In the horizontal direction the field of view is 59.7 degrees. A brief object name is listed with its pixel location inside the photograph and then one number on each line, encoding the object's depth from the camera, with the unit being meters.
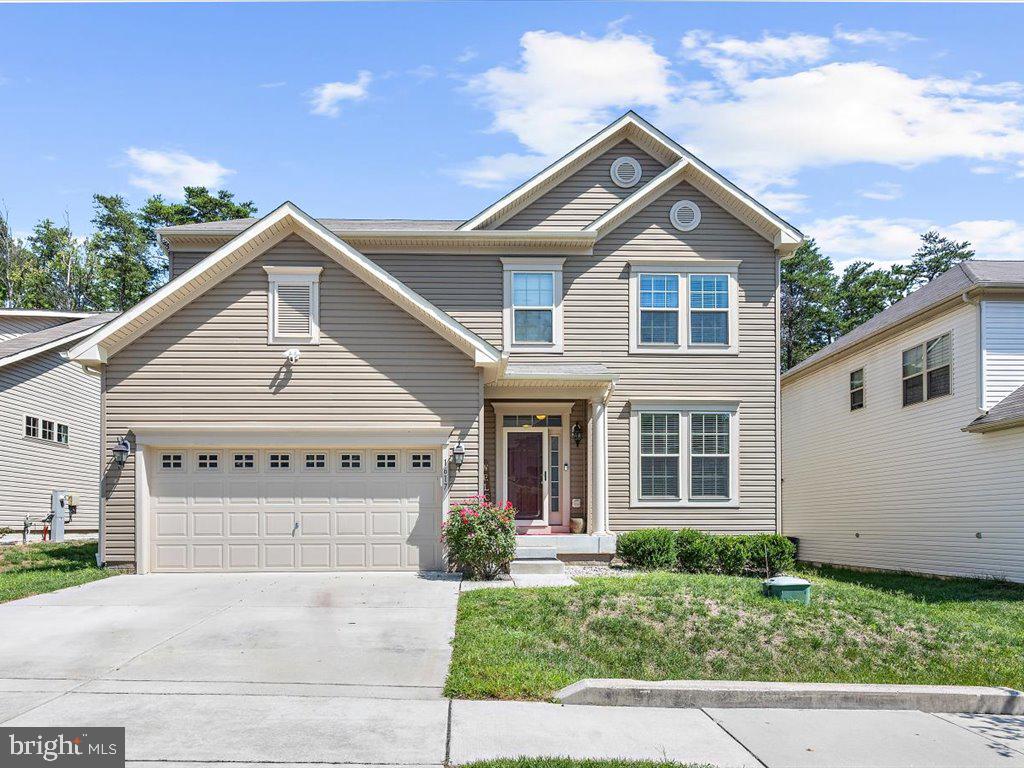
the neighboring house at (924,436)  16.44
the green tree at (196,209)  44.47
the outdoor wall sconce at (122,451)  13.98
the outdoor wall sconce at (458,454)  14.32
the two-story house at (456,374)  14.25
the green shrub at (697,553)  16.09
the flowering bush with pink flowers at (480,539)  13.48
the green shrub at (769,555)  16.39
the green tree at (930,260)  47.81
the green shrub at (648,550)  15.89
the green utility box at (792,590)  10.87
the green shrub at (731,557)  16.25
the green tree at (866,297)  46.41
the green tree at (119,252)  44.88
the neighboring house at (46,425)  21.52
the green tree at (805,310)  46.94
